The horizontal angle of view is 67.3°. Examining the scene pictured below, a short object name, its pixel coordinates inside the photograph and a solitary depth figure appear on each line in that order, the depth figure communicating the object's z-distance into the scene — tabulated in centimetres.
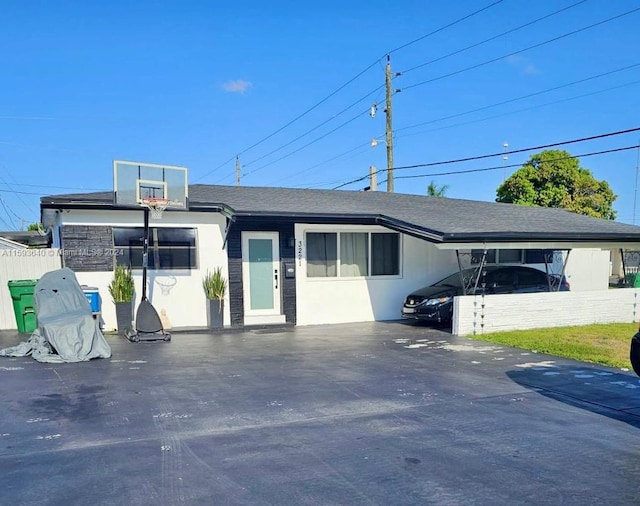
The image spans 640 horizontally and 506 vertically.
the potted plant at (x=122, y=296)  1051
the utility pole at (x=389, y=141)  2328
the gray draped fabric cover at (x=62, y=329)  793
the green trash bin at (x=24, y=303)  1059
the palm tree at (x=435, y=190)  3612
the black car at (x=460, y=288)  1208
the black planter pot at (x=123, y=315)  1055
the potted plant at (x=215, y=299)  1122
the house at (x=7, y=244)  1583
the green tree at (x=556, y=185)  2823
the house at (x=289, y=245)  1086
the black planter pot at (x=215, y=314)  1125
